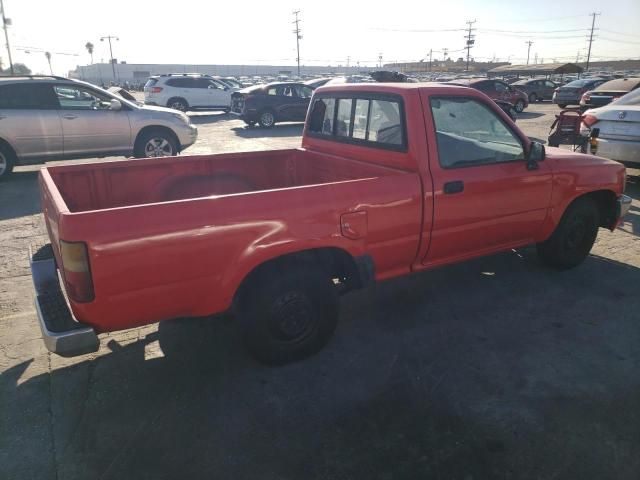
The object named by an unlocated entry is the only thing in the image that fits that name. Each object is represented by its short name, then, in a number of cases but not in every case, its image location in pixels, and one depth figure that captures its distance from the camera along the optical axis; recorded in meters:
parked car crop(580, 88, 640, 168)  6.95
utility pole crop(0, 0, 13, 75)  45.61
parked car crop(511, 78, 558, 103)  29.45
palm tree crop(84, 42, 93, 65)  102.89
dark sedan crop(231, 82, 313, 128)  17.03
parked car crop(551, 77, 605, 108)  24.34
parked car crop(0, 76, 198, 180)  8.63
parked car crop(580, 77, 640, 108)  12.01
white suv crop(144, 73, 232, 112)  20.19
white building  90.00
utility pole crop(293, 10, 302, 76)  80.22
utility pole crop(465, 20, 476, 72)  94.56
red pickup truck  2.50
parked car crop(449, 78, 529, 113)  20.69
